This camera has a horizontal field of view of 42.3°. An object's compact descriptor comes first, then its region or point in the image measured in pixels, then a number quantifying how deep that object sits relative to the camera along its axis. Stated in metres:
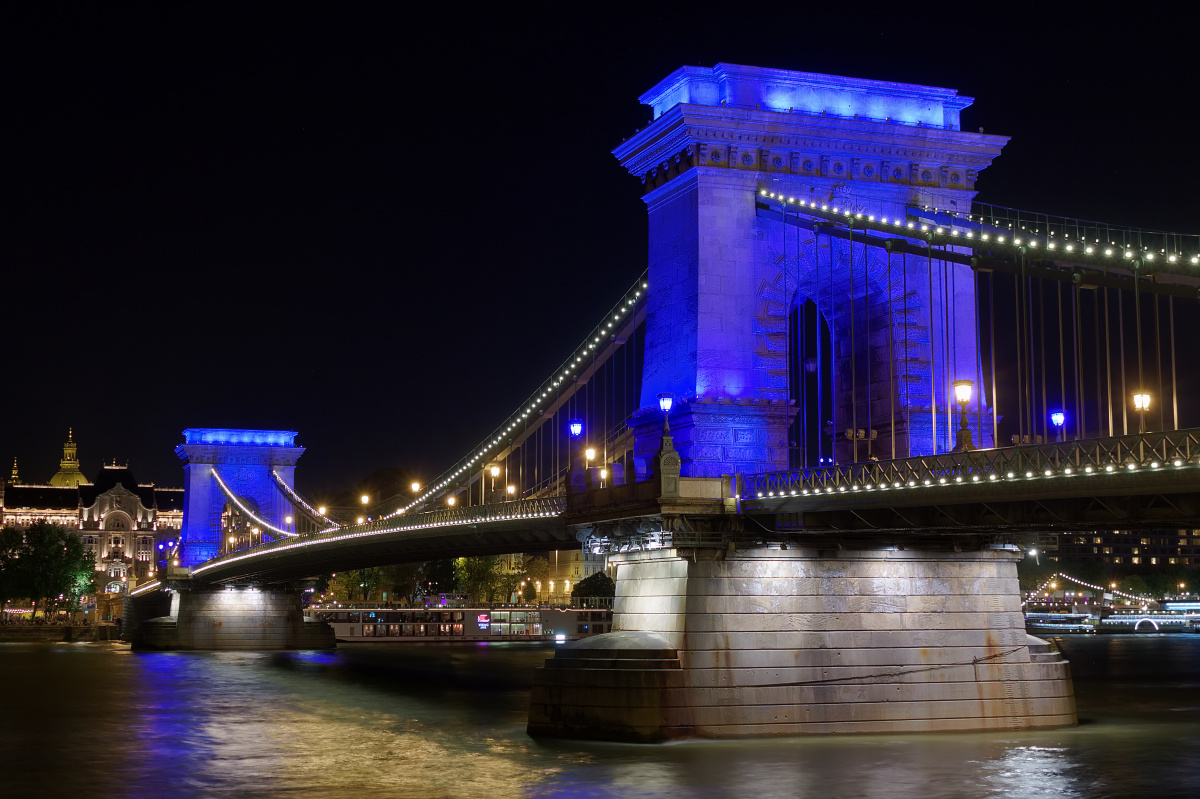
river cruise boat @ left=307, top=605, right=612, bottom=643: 122.25
